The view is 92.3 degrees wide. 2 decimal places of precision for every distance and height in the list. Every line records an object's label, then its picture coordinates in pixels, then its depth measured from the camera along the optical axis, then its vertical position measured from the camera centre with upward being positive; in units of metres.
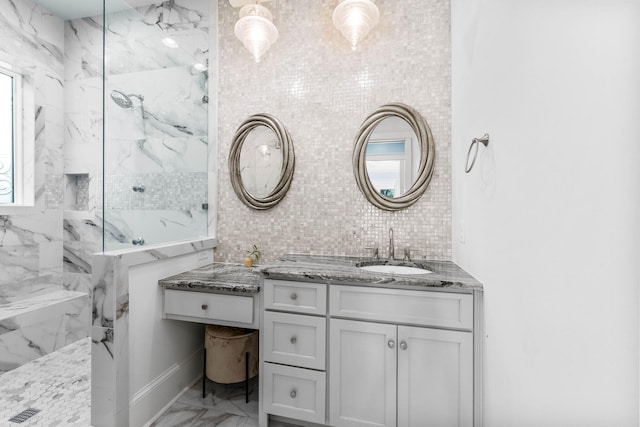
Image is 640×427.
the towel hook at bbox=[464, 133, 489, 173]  1.32 +0.34
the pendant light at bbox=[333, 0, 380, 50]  1.96 +1.29
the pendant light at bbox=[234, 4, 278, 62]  2.11 +1.30
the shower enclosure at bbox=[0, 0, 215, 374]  1.87 +0.52
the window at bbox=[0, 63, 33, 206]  2.49 +0.57
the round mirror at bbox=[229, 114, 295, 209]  2.27 +0.41
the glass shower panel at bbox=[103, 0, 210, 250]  1.79 +0.62
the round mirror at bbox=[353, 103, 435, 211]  2.05 +0.41
